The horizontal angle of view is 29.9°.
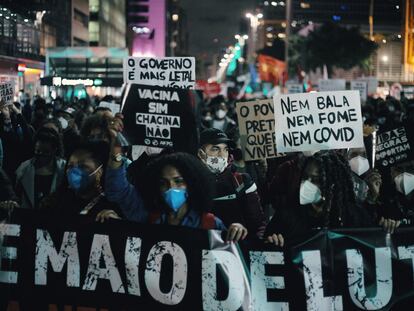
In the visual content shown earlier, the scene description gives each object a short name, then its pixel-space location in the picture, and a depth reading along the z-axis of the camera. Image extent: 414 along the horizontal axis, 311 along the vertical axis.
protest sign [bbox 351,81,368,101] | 24.94
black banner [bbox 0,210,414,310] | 4.75
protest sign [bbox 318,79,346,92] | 25.56
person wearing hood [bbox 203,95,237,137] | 15.09
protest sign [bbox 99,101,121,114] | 10.73
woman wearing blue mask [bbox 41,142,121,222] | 5.18
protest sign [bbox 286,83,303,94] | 28.10
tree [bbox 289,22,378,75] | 65.88
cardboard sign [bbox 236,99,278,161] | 8.11
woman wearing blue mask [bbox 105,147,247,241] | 4.80
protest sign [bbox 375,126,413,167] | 6.54
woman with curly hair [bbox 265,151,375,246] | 5.06
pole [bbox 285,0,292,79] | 36.56
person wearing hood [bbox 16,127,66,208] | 6.67
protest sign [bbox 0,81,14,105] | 9.82
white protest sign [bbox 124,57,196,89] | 8.91
